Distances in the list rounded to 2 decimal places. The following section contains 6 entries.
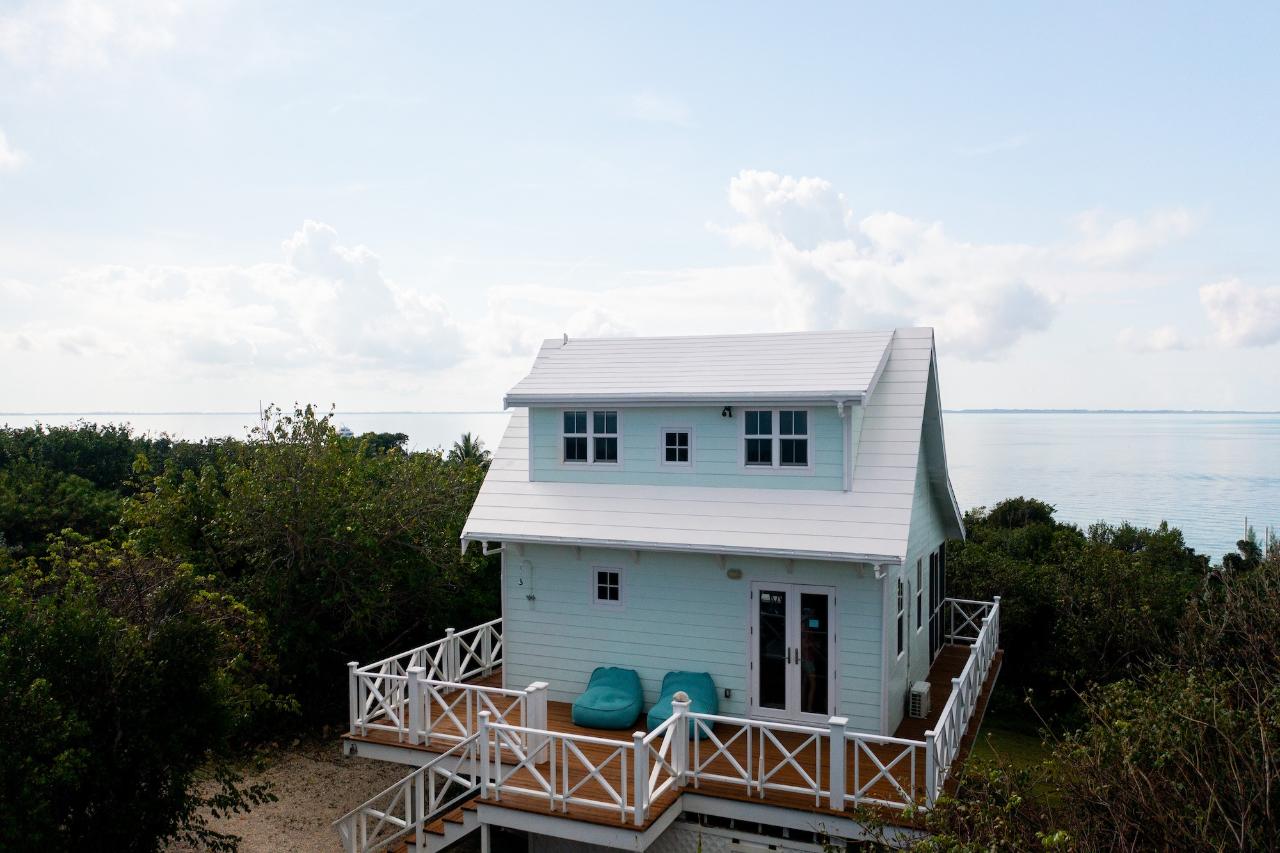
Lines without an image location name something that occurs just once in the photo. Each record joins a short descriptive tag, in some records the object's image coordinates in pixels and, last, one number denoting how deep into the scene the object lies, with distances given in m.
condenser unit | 13.02
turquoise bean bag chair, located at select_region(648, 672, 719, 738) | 12.22
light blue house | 10.59
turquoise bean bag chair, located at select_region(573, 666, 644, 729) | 12.59
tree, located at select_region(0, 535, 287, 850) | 7.87
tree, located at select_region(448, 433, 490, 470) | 34.84
